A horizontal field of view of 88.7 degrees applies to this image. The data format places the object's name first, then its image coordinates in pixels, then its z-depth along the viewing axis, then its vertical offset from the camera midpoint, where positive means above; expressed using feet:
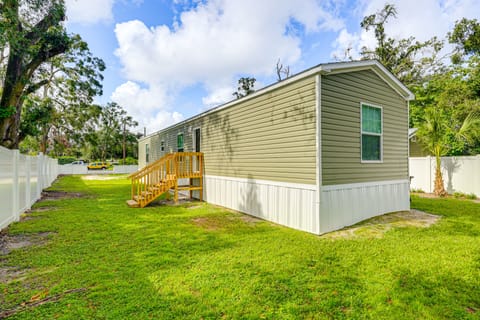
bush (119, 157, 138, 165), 103.68 +0.09
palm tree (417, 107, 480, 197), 27.30 +3.17
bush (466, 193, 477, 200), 28.33 -4.24
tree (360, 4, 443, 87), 54.34 +24.78
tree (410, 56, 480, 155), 39.78 +10.70
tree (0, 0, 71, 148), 25.49 +12.57
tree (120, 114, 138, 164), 115.24 +18.79
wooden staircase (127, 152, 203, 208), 26.50 -2.02
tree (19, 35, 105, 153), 36.06 +12.24
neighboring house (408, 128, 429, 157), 41.19 +1.92
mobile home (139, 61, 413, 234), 16.12 +0.95
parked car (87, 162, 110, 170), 88.89 -1.71
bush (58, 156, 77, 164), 109.47 +0.70
